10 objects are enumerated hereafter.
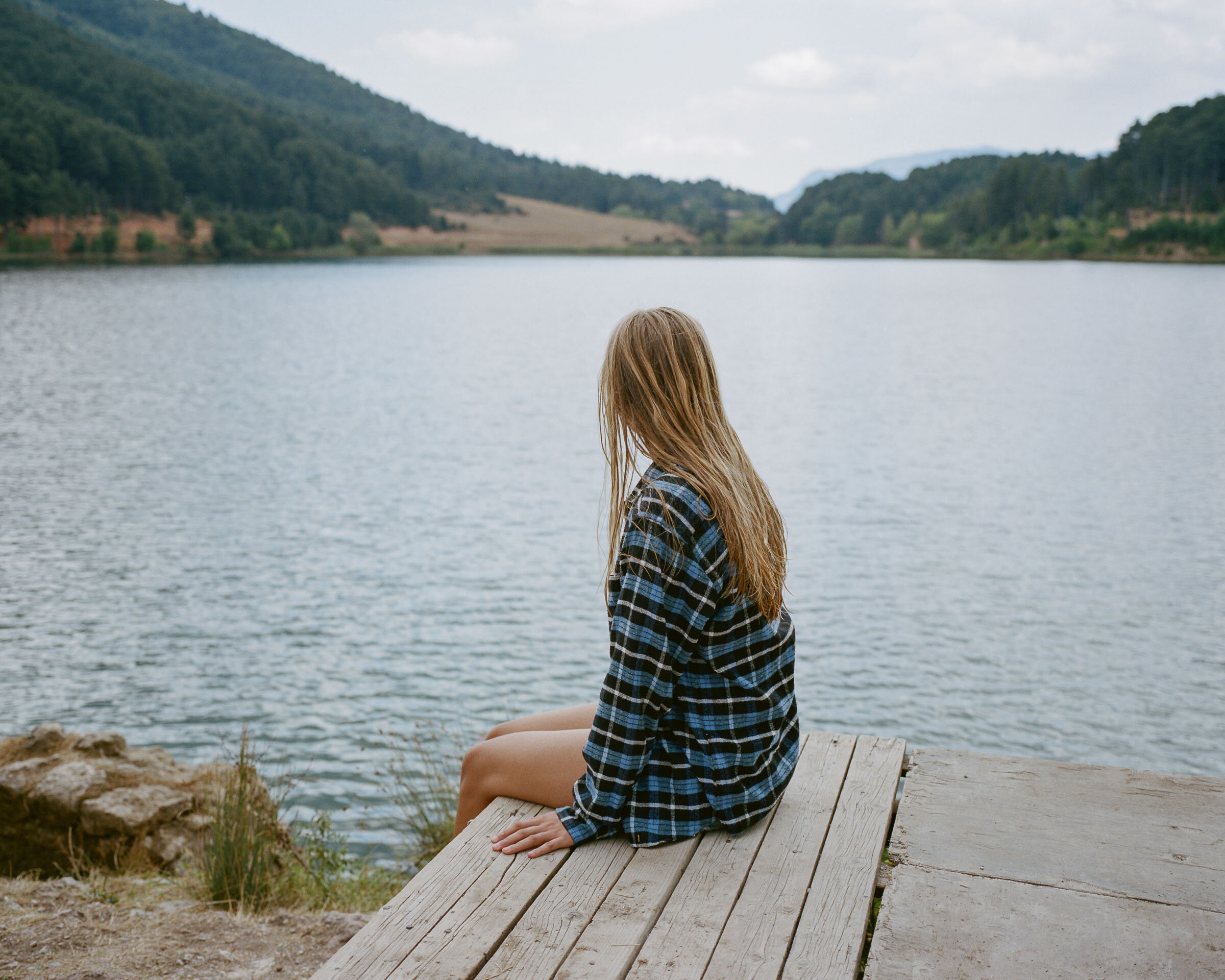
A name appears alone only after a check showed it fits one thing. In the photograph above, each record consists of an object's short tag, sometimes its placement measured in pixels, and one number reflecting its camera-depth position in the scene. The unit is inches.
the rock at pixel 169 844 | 187.3
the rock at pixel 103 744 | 208.4
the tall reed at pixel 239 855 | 162.9
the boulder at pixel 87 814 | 184.2
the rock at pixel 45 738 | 207.5
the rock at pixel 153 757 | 215.6
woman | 94.0
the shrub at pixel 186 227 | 3540.8
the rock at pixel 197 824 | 196.1
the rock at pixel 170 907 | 153.0
